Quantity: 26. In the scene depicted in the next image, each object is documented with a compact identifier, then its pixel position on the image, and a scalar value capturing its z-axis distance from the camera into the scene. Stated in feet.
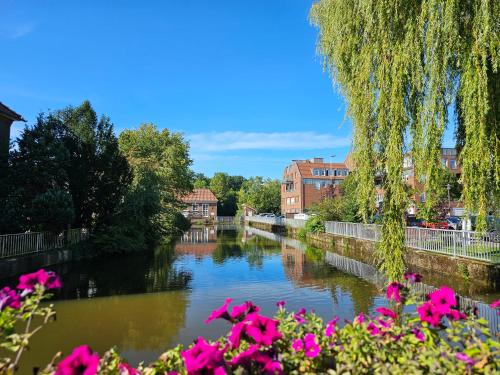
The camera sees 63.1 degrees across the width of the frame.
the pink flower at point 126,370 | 8.32
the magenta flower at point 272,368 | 7.49
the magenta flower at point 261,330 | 7.79
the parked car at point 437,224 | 92.30
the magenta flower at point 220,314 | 8.50
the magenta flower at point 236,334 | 7.86
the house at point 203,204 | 283.14
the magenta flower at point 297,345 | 9.23
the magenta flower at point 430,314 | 8.90
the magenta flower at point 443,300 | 8.96
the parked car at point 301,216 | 160.19
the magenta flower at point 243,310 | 9.04
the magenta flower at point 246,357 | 7.72
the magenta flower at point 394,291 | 10.91
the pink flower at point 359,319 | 10.79
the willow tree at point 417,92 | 22.26
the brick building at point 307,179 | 214.69
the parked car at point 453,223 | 95.09
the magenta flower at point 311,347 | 8.76
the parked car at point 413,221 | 99.82
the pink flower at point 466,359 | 7.69
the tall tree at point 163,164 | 102.78
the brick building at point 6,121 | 64.90
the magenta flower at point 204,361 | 6.68
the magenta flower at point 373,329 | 10.06
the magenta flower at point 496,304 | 10.23
